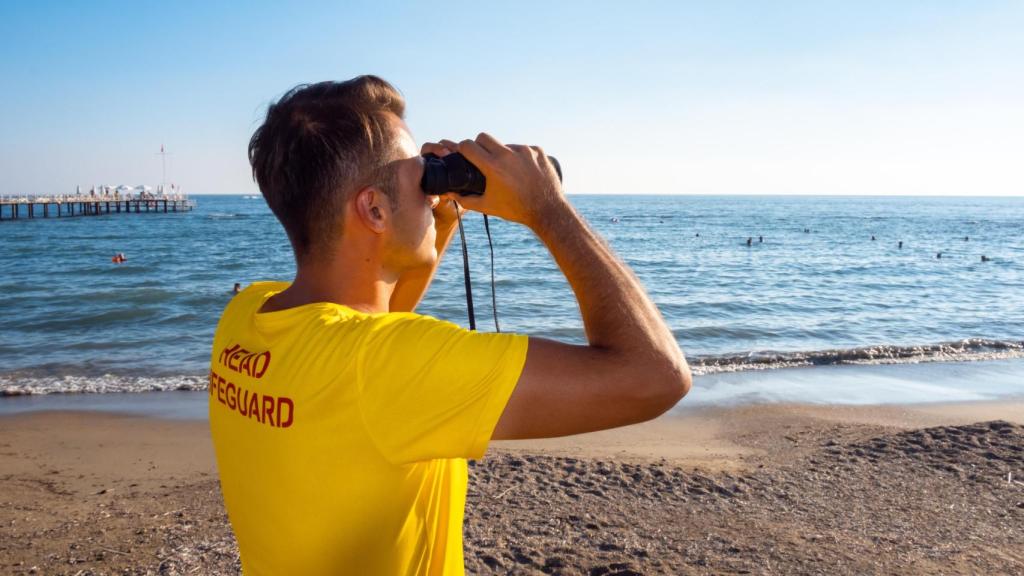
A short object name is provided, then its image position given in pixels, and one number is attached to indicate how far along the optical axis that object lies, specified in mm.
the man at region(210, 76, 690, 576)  1281
